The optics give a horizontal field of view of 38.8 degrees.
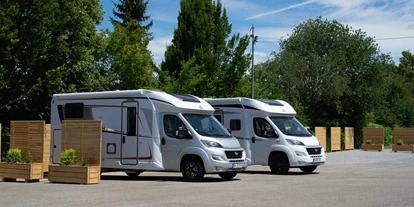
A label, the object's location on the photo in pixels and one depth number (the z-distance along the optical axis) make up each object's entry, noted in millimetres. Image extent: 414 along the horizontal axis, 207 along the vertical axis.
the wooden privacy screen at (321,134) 38612
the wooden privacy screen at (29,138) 17344
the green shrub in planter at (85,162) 16344
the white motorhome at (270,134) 19953
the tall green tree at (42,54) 26578
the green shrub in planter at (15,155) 17375
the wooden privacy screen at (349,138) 45531
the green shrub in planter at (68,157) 16344
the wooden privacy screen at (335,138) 41781
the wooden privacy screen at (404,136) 42156
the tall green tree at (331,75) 50281
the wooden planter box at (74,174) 16094
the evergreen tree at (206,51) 39656
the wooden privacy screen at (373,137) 44812
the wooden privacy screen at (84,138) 16375
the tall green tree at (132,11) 50656
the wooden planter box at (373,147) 44031
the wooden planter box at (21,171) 16984
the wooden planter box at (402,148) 41656
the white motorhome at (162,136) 17141
